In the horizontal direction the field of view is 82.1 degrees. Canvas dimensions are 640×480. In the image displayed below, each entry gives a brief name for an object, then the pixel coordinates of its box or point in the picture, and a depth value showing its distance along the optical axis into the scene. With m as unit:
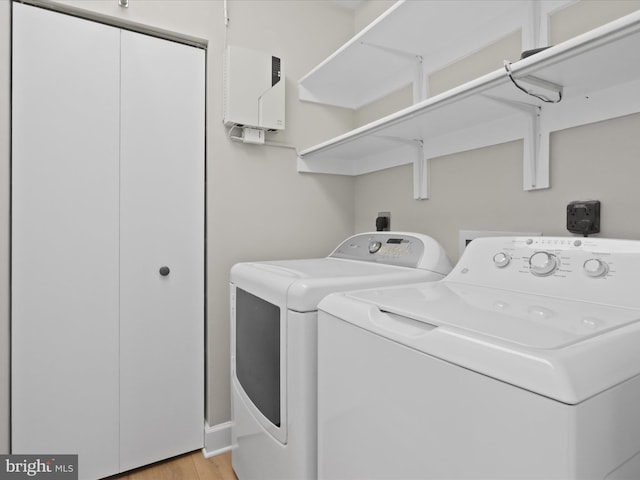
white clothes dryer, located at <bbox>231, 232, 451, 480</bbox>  1.03
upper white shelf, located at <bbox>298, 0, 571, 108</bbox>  1.30
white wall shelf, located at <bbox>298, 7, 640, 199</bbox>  0.83
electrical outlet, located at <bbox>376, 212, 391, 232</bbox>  1.92
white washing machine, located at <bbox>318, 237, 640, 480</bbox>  0.48
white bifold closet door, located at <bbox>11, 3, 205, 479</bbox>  1.43
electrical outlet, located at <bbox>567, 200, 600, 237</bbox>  1.08
